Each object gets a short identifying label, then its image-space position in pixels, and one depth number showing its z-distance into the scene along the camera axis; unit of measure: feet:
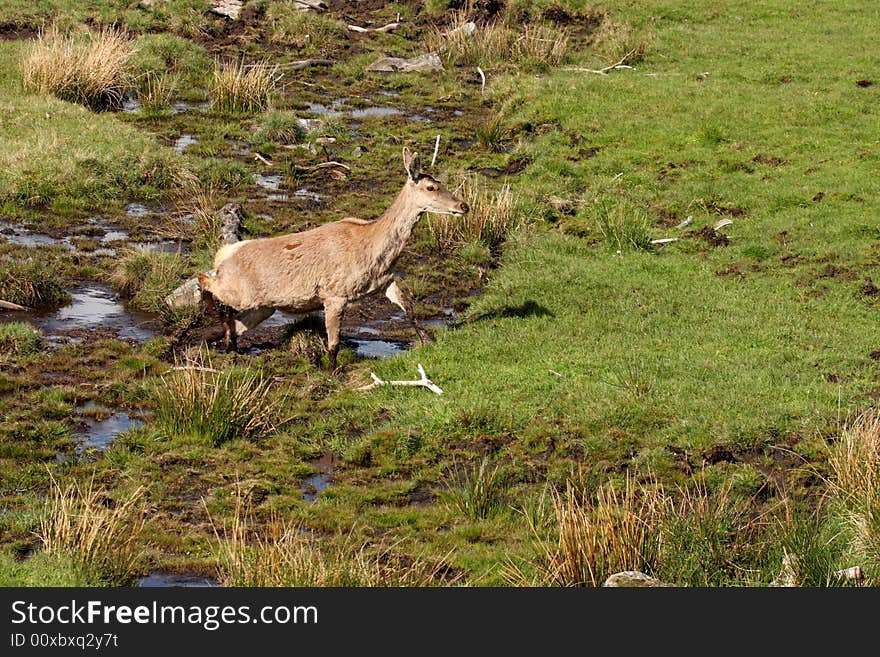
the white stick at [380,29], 116.37
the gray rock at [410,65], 101.60
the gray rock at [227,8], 114.83
